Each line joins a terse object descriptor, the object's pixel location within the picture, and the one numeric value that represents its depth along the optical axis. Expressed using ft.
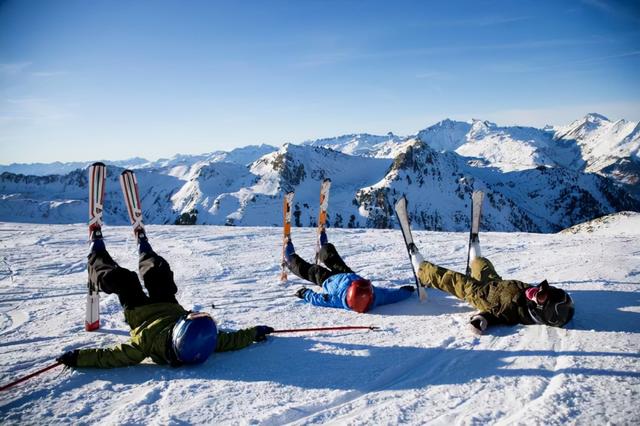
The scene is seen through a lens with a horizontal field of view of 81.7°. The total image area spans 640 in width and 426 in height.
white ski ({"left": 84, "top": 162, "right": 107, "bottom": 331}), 18.15
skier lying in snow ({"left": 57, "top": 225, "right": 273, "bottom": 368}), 13.52
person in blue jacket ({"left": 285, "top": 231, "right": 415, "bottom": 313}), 19.44
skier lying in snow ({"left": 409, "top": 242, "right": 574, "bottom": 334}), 15.02
